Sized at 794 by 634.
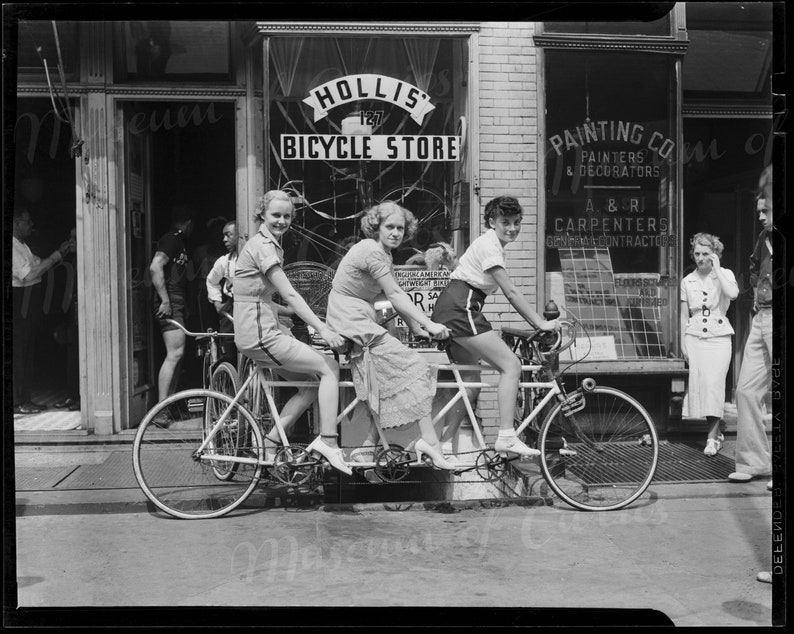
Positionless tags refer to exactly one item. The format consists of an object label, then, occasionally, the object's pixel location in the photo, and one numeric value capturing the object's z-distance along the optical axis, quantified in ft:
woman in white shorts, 19.19
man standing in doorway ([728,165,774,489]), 21.11
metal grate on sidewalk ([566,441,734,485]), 20.42
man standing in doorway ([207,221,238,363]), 23.12
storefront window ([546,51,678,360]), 24.50
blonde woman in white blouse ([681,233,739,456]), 23.59
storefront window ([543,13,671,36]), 24.20
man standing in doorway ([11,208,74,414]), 26.37
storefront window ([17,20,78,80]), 22.82
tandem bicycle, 19.49
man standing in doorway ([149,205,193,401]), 24.08
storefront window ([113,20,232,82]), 23.80
